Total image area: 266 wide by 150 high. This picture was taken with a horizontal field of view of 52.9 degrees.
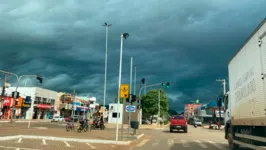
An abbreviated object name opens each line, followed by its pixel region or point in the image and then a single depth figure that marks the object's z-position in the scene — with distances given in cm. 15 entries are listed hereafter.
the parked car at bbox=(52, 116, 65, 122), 6221
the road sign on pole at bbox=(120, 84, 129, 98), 1775
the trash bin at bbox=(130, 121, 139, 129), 2244
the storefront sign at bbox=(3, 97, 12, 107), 5971
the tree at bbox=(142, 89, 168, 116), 8081
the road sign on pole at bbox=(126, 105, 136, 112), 2012
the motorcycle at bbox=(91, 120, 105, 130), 3106
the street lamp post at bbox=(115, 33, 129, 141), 1880
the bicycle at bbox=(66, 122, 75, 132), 2654
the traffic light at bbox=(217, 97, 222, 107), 1547
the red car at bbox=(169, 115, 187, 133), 3212
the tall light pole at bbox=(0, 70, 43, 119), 3222
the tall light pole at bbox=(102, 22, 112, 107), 4478
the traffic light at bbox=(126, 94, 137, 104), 2152
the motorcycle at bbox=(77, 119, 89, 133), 2497
